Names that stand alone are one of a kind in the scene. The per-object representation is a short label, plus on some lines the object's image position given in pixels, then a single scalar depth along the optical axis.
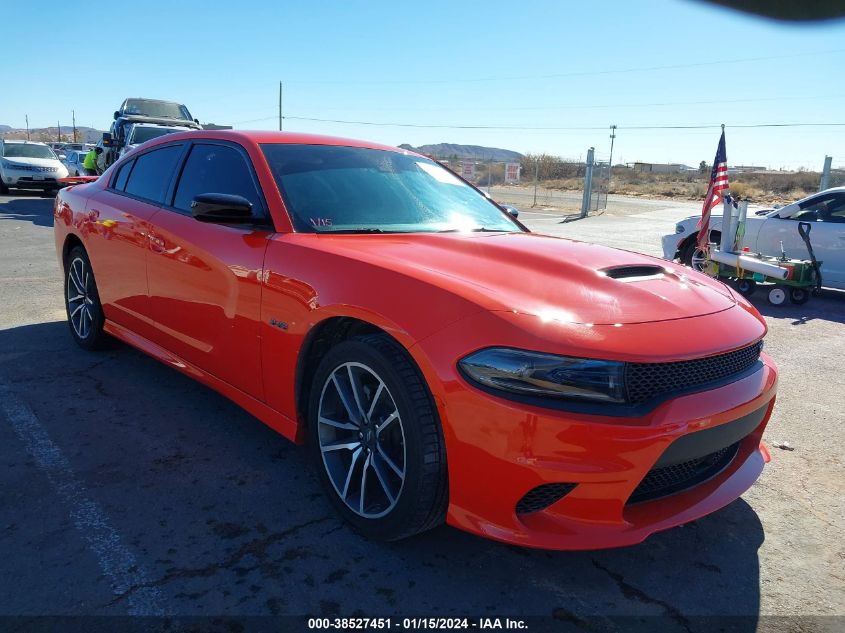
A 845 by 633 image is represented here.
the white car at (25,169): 18.92
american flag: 9.26
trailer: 8.16
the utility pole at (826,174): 20.37
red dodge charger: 2.17
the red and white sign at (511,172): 28.25
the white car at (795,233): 8.66
